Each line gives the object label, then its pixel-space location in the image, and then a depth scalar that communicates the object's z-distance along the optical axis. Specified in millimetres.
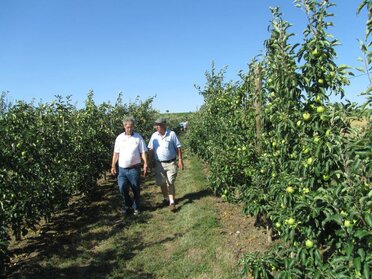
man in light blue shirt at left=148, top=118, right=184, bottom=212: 7766
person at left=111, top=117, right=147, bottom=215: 7227
